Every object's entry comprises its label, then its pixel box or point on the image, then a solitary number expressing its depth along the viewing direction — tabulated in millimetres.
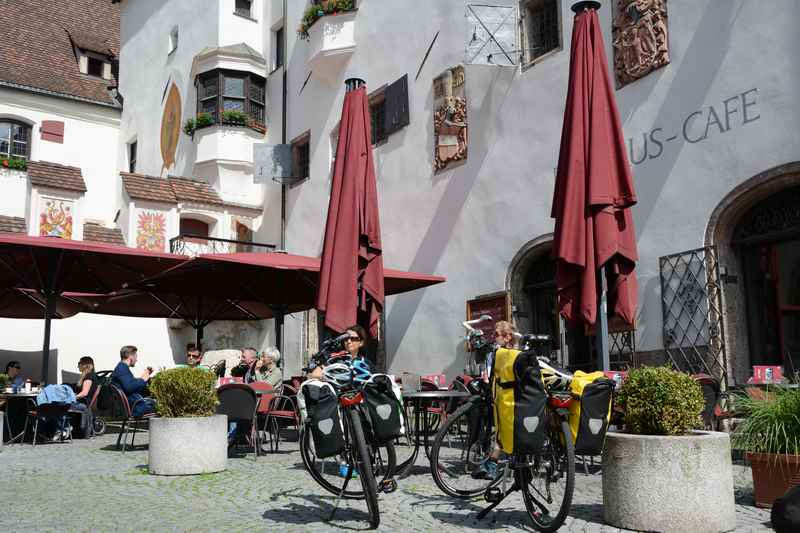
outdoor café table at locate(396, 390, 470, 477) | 6117
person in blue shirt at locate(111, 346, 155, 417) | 9727
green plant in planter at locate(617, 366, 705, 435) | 4691
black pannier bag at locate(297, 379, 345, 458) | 4910
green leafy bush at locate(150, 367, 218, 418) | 7320
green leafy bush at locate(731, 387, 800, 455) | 4980
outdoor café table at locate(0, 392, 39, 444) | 10742
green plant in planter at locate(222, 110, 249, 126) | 20516
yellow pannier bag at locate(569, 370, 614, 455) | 4852
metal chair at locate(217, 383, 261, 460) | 8219
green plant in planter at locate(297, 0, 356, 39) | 17125
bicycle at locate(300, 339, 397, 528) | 4809
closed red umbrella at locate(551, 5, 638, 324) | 7148
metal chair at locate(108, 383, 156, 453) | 9086
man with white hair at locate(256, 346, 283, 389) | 9789
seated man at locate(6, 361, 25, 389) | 12938
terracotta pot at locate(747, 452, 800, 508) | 4930
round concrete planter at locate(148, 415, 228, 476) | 7219
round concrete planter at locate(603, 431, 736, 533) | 4496
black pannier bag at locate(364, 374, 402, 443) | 5074
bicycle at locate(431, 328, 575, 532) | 4691
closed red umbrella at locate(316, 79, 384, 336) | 9086
